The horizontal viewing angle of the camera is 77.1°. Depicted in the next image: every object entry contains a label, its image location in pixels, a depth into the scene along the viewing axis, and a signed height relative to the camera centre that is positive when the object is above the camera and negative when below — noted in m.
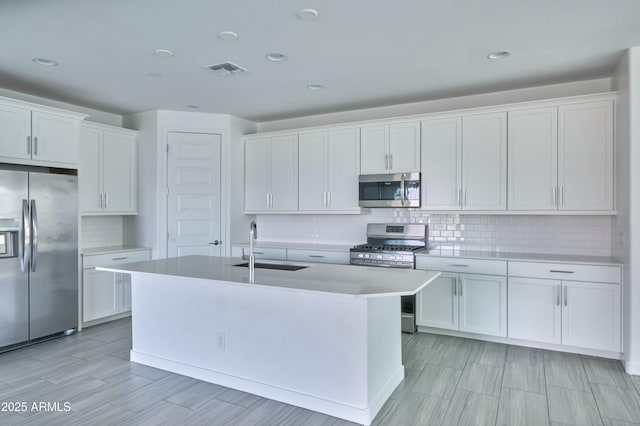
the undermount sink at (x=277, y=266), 3.39 -0.48
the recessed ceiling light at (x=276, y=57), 3.38 +1.32
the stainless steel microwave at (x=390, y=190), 4.60 +0.25
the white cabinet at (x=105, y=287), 4.57 -0.90
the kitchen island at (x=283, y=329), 2.59 -0.87
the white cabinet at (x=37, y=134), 3.85 +0.78
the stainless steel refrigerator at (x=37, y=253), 3.81 -0.42
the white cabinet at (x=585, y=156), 3.75 +0.53
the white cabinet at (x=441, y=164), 4.40 +0.53
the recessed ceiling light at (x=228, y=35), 2.95 +1.31
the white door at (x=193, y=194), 5.30 +0.23
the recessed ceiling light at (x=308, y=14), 2.63 +1.31
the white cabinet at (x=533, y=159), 3.97 +0.53
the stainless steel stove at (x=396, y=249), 4.36 -0.42
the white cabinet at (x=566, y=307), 3.53 -0.88
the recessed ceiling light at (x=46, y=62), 3.48 +1.31
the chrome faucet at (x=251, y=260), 2.90 -0.36
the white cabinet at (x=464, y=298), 3.97 -0.90
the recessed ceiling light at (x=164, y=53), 3.27 +1.31
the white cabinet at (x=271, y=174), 5.41 +0.51
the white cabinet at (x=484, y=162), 4.19 +0.53
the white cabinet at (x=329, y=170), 5.01 +0.53
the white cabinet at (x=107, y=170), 4.75 +0.51
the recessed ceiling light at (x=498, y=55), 3.36 +1.32
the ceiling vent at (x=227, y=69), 3.62 +1.32
